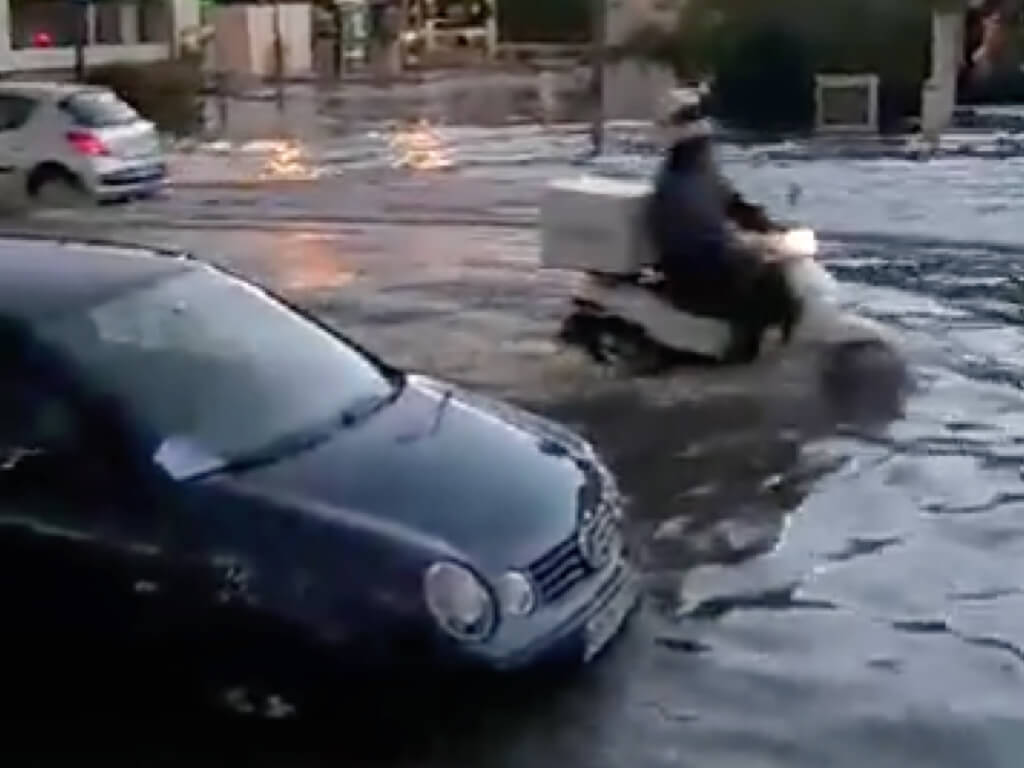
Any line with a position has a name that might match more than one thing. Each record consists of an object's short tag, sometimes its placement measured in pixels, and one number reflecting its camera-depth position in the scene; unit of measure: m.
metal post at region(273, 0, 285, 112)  52.78
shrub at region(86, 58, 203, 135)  41.91
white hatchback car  27.02
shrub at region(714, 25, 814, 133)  38.03
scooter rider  13.20
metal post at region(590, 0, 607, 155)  40.03
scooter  13.48
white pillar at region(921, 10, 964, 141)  34.94
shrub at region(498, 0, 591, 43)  64.50
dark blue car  6.87
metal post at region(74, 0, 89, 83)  46.38
